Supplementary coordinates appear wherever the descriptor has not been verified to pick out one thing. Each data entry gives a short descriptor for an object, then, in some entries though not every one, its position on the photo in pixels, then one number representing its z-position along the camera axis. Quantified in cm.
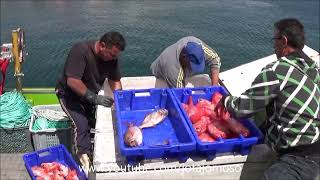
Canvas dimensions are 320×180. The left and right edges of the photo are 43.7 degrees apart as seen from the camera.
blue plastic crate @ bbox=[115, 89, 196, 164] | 383
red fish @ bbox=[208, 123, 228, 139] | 406
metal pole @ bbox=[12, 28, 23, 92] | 656
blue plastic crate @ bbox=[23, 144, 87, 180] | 489
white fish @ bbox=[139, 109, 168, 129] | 435
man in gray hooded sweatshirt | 522
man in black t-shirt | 484
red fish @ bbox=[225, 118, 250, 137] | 408
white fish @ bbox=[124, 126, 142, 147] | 387
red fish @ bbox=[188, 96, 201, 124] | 433
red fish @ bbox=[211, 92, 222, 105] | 461
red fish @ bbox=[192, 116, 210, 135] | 417
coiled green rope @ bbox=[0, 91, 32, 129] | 613
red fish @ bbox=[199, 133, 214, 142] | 404
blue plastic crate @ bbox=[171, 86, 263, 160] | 388
